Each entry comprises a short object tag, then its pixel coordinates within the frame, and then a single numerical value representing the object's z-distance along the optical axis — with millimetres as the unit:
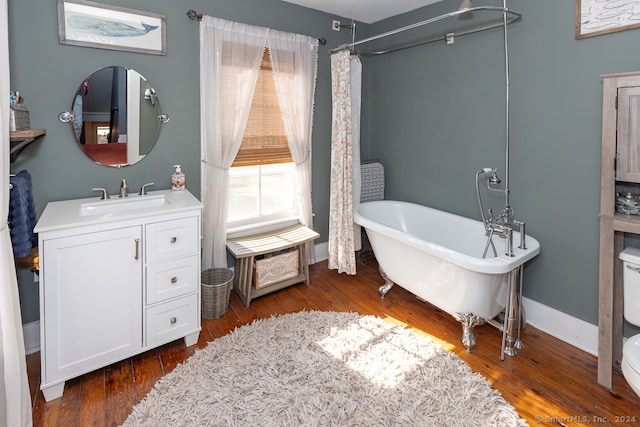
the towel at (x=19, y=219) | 1898
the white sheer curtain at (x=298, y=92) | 3154
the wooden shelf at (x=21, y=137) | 1879
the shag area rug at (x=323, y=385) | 1821
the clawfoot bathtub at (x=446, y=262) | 2244
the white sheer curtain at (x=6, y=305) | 1483
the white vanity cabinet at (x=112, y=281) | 1883
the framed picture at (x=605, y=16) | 2086
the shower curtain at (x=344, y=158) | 3180
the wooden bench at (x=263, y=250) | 2930
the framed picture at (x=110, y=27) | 2270
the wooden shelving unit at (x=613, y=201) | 1879
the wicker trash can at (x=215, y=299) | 2732
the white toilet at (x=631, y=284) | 1919
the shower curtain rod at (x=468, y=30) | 2327
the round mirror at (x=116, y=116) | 2391
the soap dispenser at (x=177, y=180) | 2723
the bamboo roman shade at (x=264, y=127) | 3115
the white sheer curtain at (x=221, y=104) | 2797
